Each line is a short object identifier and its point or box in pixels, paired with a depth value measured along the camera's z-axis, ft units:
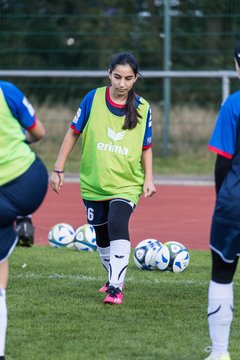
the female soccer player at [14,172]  34.58
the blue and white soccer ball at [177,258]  57.21
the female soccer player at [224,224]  34.30
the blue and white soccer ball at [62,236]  66.49
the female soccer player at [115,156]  47.80
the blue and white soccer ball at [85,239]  65.26
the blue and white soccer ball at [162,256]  56.95
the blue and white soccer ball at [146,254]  57.31
